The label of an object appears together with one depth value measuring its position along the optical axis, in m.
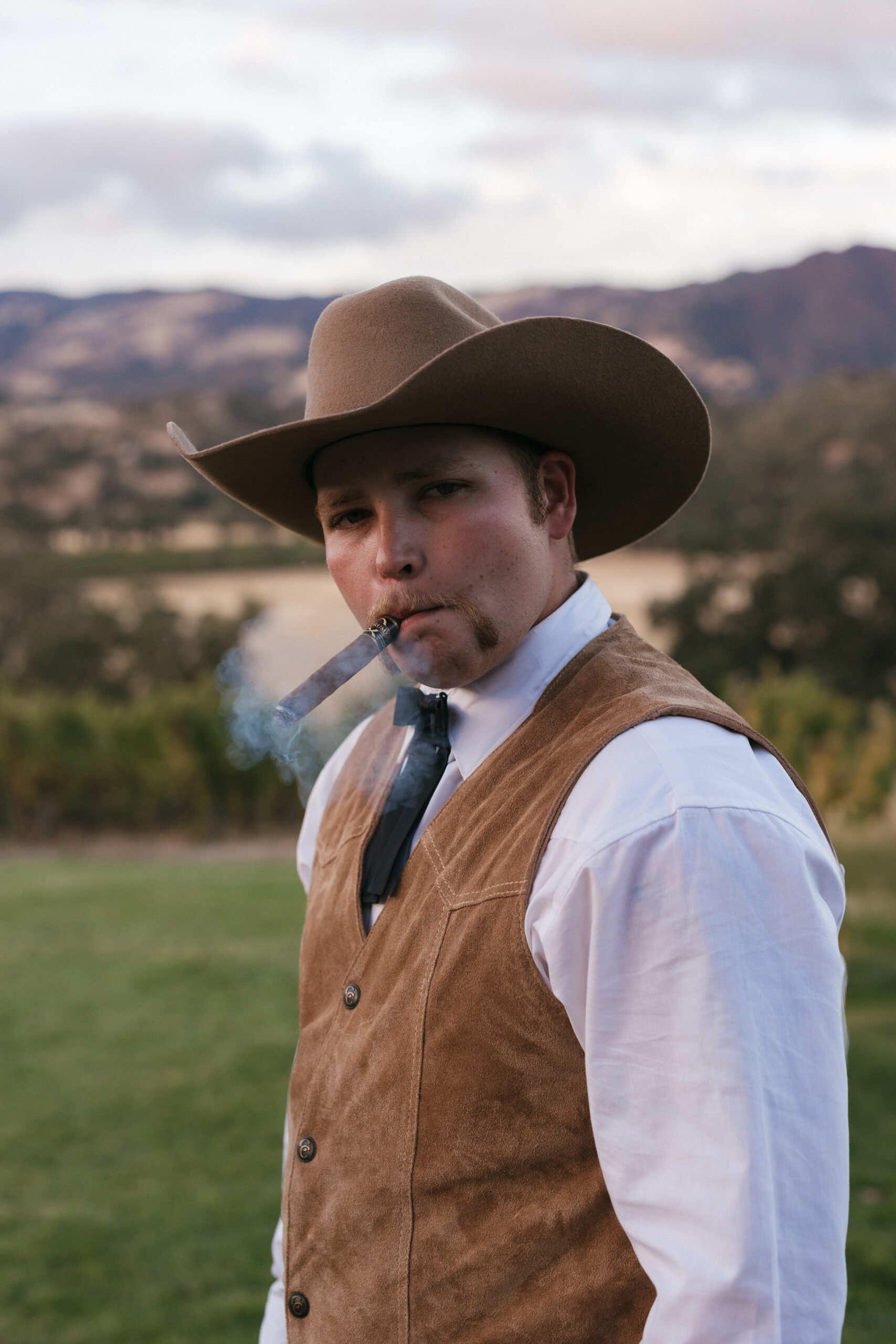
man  0.89
